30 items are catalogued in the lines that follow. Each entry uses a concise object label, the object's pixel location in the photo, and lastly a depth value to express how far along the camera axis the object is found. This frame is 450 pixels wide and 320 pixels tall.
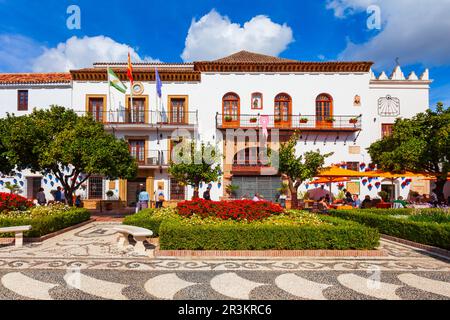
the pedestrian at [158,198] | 17.09
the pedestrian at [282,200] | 18.68
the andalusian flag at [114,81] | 19.17
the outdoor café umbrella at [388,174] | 13.69
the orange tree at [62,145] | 13.31
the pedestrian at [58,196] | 18.52
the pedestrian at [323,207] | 14.45
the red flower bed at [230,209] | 8.83
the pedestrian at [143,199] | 14.41
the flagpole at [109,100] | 20.25
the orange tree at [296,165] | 13.96
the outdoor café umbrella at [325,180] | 16.73
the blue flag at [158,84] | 20.00
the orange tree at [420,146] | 12.57
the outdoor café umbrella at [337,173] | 13.98
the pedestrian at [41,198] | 14.52
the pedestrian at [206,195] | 16.69
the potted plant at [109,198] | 19.67
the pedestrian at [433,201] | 14.68
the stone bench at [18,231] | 8.13
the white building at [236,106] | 20.64
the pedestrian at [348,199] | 16.85
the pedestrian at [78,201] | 18.19
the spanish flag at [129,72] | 19.89
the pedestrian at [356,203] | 16.24
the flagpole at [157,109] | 21.11
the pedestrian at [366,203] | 14.75
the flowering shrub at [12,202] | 10.72
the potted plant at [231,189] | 20.20
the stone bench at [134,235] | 7.48
